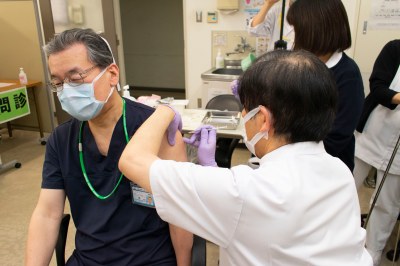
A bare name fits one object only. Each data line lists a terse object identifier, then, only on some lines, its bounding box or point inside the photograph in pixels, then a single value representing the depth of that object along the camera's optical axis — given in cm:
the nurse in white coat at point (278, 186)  73
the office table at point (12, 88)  343
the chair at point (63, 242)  124
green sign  340
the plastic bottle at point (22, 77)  381
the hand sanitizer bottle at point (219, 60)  380
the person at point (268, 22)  251
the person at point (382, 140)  181
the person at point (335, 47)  144
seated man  121
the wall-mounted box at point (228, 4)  361
